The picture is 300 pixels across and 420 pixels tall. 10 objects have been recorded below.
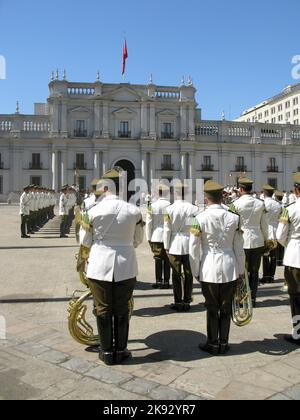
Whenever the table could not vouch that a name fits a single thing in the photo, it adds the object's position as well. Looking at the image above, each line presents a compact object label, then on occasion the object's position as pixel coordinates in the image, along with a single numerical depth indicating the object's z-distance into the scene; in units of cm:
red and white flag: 4981
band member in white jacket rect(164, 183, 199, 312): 651
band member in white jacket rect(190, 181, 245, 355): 475
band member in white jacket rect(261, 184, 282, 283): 882
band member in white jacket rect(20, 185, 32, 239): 1577
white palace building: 4881
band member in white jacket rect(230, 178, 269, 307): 711
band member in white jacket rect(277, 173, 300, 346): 523
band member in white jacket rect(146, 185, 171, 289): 810
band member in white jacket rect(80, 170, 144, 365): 448
